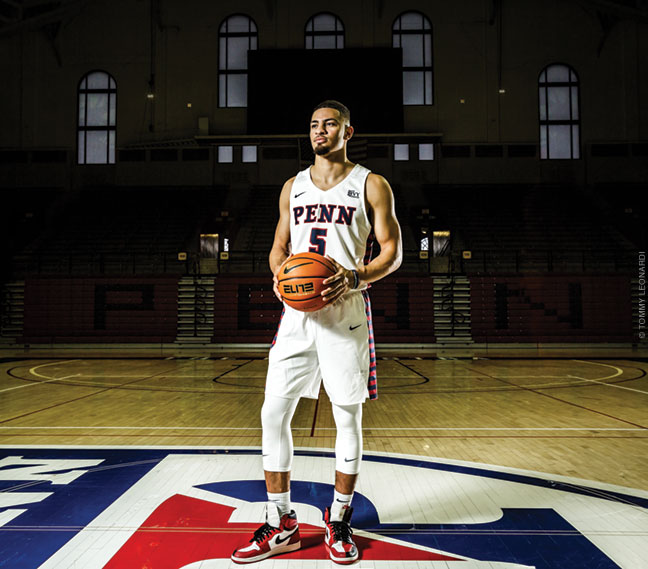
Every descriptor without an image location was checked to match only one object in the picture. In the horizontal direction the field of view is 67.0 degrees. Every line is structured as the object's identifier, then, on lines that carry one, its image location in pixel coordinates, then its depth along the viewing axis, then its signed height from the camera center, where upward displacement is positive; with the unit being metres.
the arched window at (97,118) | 17.06 +6.46
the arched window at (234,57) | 16.78 +8.45
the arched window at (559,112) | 16.69 +6.51
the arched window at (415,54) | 16.64 +8.48
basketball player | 1.72 -0.11
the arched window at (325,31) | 16.47 +9.13
